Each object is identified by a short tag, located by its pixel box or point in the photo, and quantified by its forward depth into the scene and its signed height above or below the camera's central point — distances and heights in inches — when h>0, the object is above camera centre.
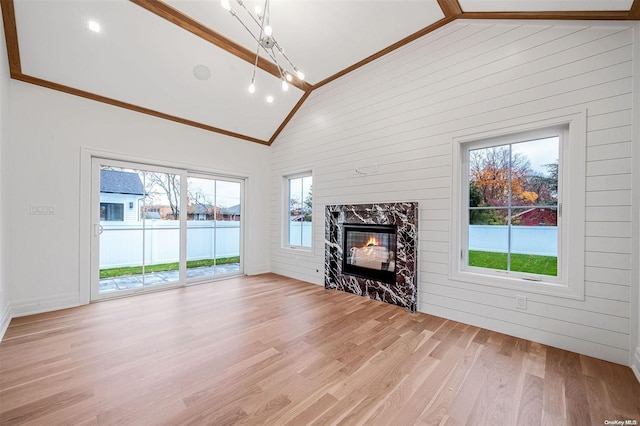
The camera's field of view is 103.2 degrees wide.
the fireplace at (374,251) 124.6 -21.1
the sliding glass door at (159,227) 139.4 -10.2
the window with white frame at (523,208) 87.5 +2.7
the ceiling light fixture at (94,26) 106.0 +78.0
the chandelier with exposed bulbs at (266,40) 75.5 +86.9
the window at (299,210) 187.6 +2.0
